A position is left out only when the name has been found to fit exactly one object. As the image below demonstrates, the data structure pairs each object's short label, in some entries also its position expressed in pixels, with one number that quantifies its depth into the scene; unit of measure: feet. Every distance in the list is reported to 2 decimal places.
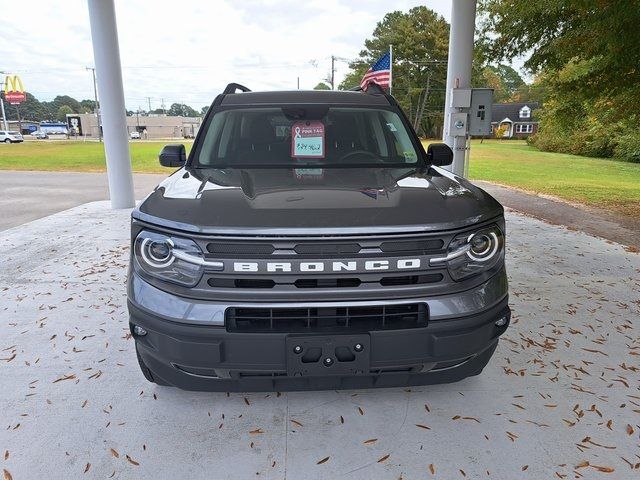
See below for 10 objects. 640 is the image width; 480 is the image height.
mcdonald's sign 198.40
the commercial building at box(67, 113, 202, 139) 264.93
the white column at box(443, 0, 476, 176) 25.73
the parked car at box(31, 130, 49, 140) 239.50
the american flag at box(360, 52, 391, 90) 46.34
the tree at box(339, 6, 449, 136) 179.52
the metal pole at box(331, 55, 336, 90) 183.32
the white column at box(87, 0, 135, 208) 25.77
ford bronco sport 6.70
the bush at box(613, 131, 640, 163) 77.30
